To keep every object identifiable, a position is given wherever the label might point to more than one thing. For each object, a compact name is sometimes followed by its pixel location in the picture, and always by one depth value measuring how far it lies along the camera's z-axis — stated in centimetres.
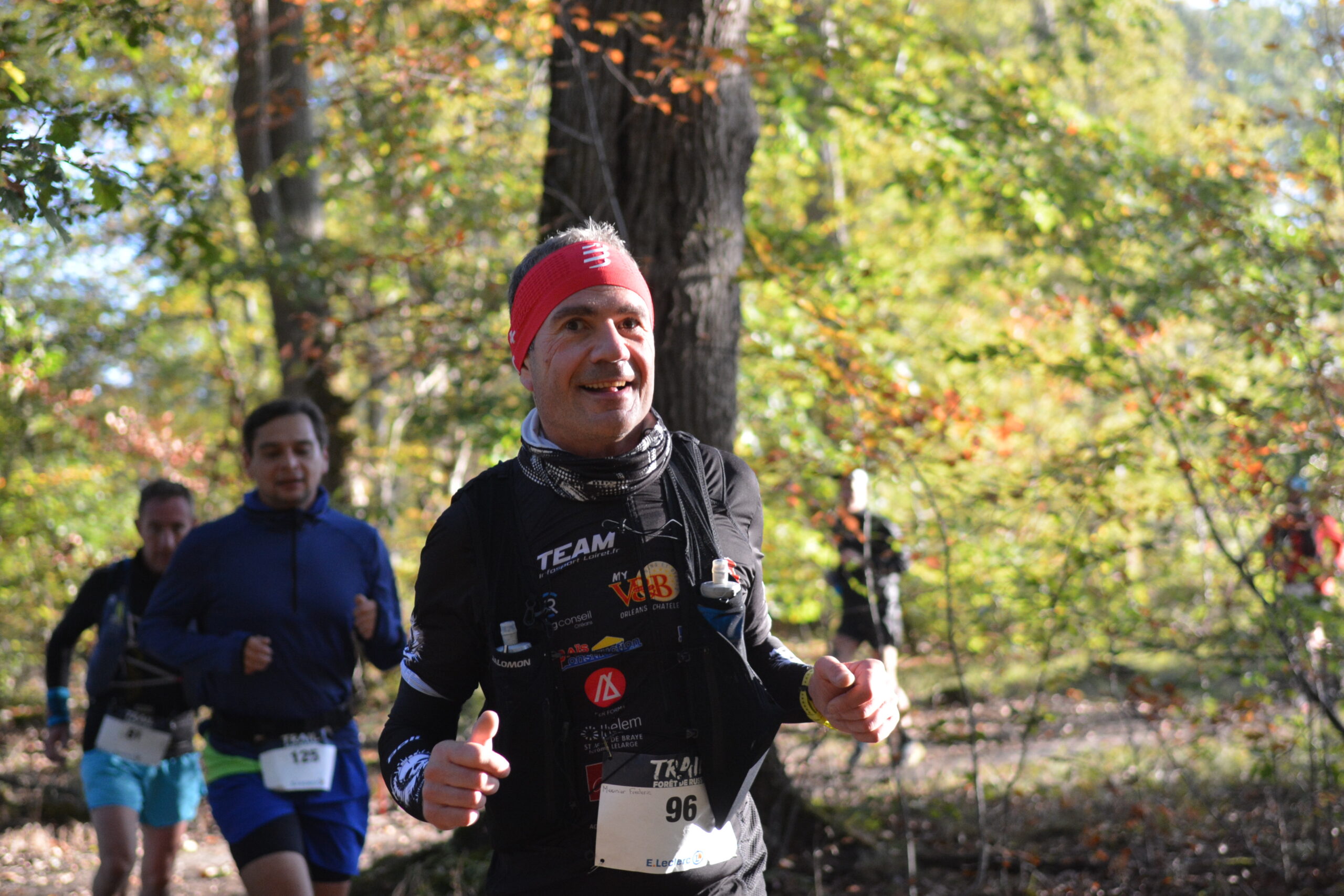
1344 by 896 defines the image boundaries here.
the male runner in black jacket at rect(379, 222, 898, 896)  202
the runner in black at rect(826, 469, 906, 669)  521
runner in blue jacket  382
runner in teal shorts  486
